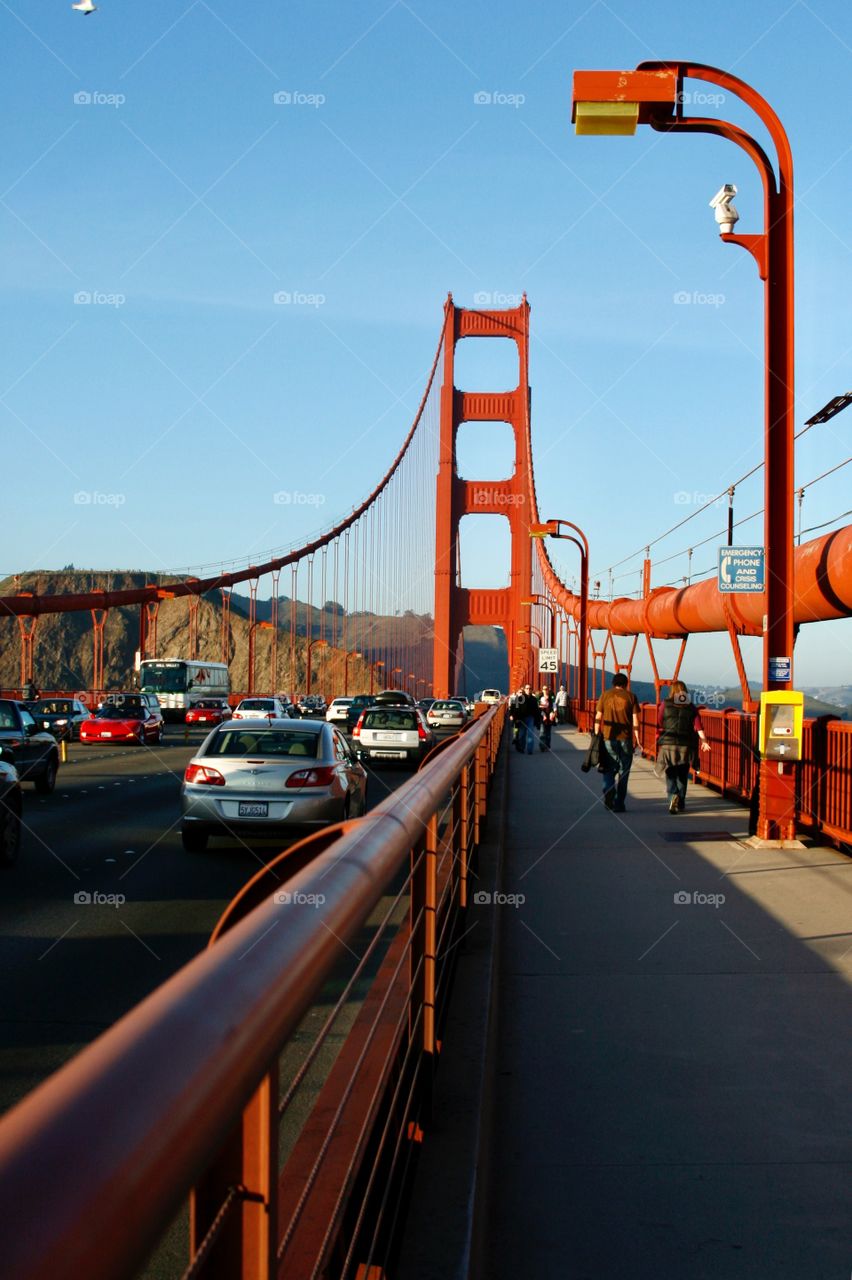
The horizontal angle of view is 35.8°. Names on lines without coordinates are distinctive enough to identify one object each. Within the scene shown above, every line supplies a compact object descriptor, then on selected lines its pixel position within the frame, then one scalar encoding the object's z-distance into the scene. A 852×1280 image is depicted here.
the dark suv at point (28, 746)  19.00
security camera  12.36
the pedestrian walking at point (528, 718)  31.56
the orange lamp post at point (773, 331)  11.94
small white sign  51.06
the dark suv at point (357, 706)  53.61
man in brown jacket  15.84
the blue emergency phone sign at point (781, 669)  12.18
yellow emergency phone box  11.97
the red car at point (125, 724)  40.34
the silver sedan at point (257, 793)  12.72
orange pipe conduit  17.67
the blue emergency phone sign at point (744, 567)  12.84
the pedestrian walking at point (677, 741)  15.59
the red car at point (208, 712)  59.41
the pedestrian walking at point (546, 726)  34.16
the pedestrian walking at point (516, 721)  33.30
